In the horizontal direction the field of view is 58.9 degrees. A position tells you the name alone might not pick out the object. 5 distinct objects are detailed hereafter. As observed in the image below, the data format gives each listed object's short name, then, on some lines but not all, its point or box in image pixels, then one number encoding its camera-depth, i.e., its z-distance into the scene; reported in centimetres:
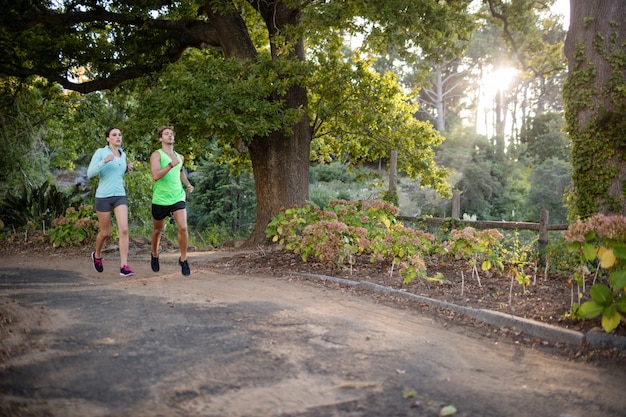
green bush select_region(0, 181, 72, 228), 1486
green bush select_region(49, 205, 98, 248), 1304
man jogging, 759
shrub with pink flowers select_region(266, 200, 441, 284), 862
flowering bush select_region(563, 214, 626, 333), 476
